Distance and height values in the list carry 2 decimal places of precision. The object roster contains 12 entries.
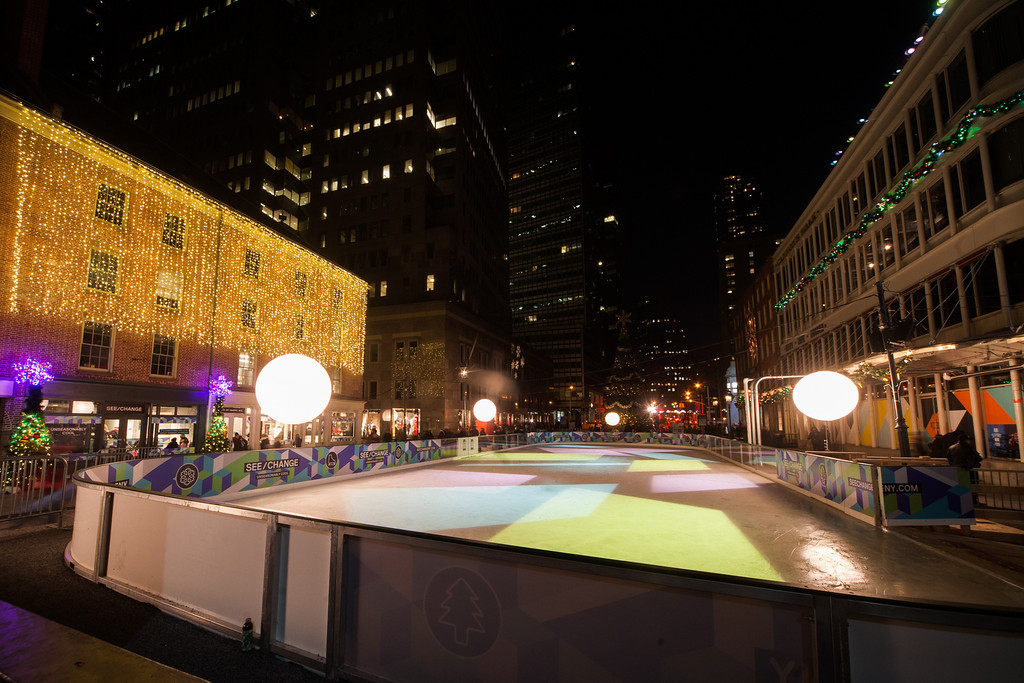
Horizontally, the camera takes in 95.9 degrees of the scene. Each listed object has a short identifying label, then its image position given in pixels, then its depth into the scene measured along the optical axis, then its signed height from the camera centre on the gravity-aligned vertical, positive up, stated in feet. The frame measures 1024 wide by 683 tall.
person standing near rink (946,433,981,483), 38.19 -4.38
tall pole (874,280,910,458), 41.63 +2.35
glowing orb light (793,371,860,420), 37.58 +0.54
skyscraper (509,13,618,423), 419.13 +172.63
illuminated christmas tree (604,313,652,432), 140.25 +3.04
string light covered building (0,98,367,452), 55.52 +16.52
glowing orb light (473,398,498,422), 75.05 -1.17
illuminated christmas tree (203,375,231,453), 59.41 -4.05
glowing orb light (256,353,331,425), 32.32 +0.97
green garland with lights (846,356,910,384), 54.65 +3.93
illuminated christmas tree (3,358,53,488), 37.24 -2.13
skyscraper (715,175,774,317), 325.93 +115.95
